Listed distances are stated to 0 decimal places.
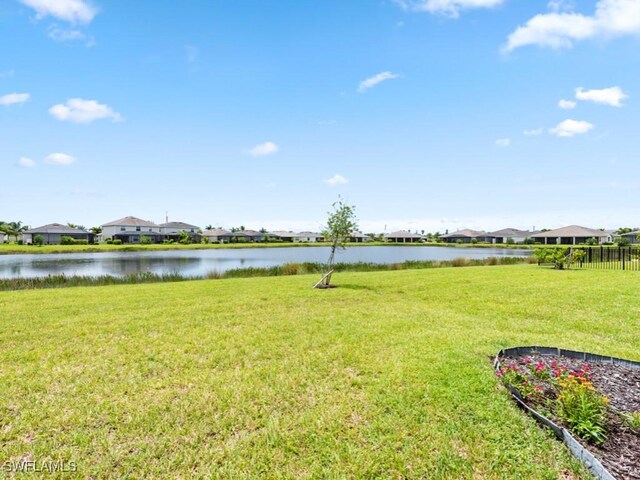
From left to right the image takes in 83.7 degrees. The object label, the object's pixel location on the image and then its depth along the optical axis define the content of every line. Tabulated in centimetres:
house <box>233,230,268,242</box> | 9114
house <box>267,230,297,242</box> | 10176
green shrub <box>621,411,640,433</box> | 338
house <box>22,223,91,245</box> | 6750
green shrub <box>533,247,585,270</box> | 1908
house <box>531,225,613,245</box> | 7075
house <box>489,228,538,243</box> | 9066
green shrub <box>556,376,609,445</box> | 328
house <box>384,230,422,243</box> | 10461
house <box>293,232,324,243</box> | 10769
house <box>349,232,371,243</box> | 10315
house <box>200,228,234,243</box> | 8737
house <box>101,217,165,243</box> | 7419
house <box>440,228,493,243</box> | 9388
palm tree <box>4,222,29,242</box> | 7579
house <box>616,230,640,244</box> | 7169
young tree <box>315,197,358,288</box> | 1341
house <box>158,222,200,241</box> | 8219
